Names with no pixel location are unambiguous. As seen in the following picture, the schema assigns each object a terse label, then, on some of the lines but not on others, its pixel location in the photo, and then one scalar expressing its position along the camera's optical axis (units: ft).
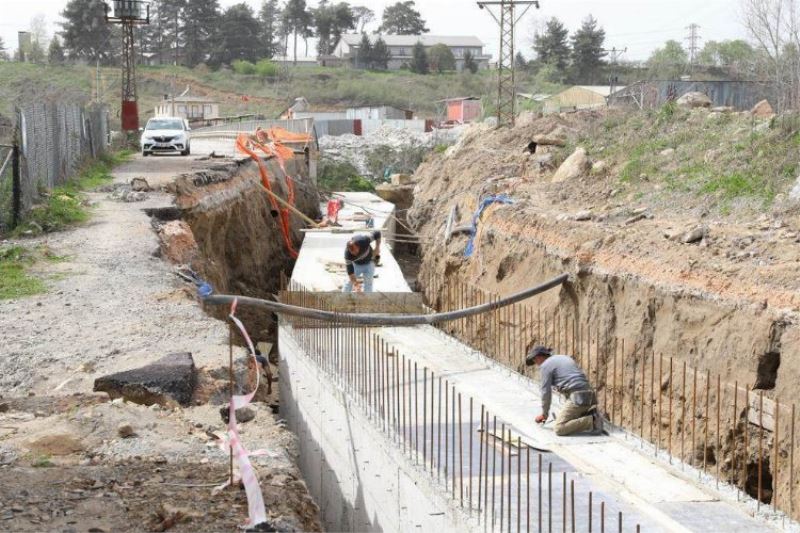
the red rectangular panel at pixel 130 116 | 133.20
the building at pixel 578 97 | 188.23
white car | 114.73
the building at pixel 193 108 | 211.55
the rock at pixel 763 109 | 89.67
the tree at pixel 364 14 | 483.10
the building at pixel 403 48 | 377.71
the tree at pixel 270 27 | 371.15
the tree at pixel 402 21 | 447.42
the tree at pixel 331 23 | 414.21
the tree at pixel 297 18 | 414.21
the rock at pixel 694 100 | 94.66
